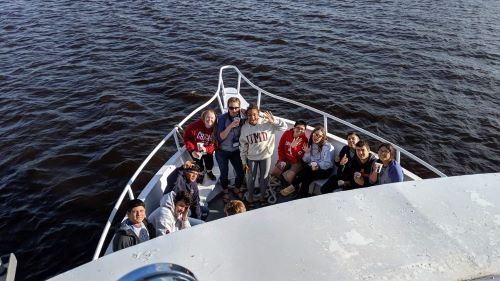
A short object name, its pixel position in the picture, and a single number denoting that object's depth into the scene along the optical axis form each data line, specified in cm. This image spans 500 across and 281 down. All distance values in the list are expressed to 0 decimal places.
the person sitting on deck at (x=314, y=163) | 744
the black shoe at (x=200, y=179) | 791
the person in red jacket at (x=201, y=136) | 731
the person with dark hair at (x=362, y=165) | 680
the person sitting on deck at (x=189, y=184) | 660
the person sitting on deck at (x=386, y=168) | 623
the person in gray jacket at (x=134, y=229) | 537
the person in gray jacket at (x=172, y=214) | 600
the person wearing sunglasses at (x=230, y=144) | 711
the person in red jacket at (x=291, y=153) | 752
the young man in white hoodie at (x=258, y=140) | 697
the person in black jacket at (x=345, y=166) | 707
